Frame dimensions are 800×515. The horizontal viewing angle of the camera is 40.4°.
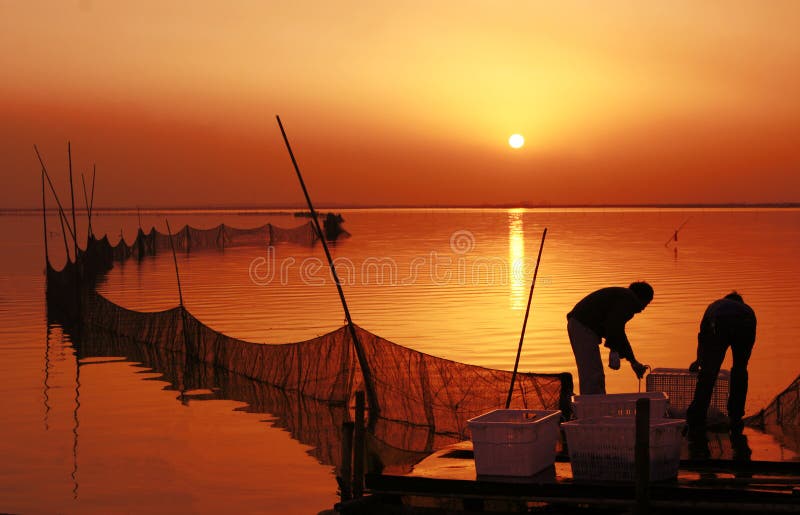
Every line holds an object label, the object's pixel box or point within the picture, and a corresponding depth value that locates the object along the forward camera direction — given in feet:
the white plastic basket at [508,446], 28.27
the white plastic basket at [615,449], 27.84
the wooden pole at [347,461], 30.35
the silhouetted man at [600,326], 35.86
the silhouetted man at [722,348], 35.88
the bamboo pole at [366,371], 46.21
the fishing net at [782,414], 38.42
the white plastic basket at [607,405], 31.89
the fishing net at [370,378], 41.98
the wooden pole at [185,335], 63.00
